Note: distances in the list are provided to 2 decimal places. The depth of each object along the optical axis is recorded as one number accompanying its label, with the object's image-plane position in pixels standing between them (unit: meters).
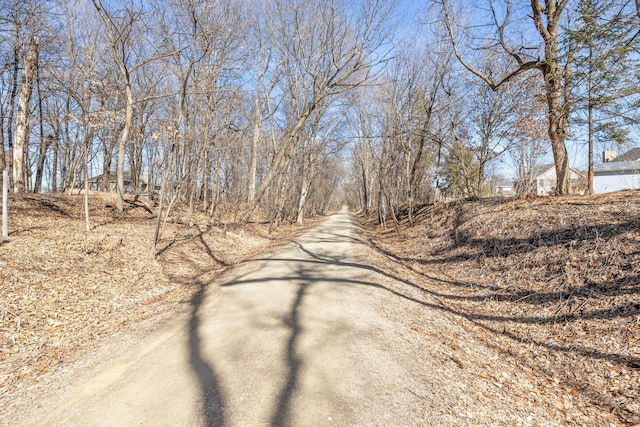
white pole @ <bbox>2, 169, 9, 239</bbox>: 6.02
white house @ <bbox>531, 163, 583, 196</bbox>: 38.42
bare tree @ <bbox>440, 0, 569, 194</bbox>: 8.38
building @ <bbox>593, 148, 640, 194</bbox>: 34.47
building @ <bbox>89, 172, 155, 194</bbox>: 18.73
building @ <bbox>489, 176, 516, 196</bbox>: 36.12
